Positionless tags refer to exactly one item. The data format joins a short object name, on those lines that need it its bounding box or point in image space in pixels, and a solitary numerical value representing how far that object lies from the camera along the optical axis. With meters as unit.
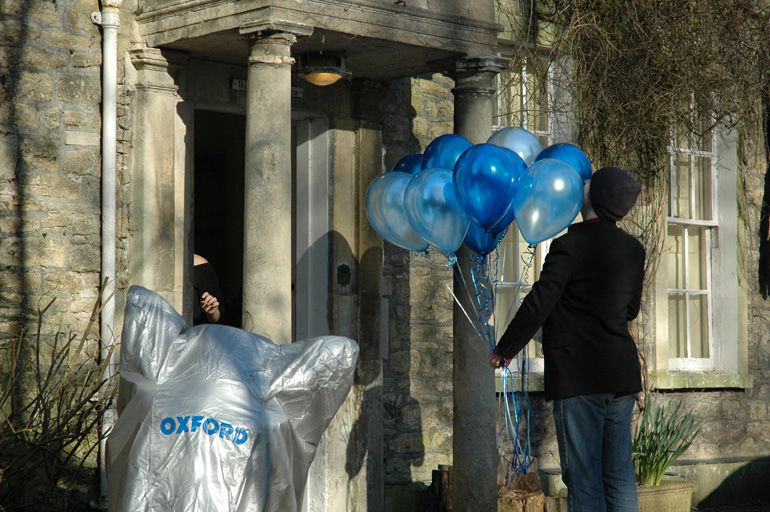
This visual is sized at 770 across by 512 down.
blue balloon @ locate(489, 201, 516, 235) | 10.00
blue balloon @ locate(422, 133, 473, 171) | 10.80
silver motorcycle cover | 7.14
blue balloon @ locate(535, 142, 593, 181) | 10.25
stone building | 10.48
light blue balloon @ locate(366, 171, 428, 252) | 10.44
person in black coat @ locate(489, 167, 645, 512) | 8.16
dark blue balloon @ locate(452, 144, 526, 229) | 9.58
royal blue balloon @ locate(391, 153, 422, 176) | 11.30
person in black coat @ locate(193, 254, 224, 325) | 11.82
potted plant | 13.09
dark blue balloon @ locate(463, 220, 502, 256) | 10.35
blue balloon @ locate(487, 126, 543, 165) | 10.84
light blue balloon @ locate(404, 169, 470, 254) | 9.92
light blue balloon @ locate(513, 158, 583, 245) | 9.36
